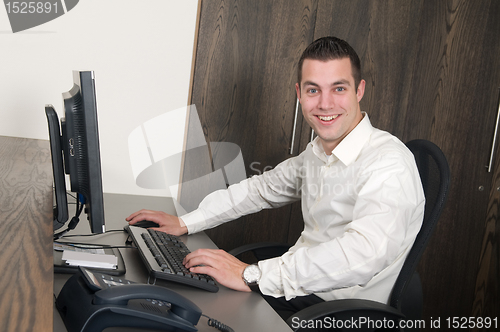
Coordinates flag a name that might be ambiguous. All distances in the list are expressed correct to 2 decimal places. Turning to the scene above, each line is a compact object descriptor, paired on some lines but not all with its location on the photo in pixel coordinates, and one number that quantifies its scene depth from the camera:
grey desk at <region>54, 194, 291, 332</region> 0.94
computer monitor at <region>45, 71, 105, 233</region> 0.98
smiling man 1.19
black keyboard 1.07
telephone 0.75
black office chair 1.11
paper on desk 1.08
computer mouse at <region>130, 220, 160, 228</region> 1.55
